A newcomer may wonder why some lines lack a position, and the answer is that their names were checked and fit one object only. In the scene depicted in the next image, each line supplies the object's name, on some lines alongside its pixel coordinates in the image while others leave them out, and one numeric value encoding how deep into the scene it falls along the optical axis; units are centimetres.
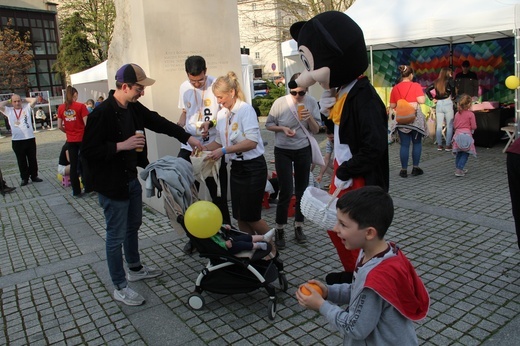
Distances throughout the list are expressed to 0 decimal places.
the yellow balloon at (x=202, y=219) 354
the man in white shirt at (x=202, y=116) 514
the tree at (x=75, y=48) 3123
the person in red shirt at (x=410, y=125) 802
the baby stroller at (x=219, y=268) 374
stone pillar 646
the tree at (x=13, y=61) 2663
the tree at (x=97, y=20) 3213
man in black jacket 367
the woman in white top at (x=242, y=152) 426
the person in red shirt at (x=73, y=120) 823
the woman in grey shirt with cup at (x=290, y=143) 508
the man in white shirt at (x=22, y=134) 947
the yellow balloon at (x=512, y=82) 893
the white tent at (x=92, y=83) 1867
